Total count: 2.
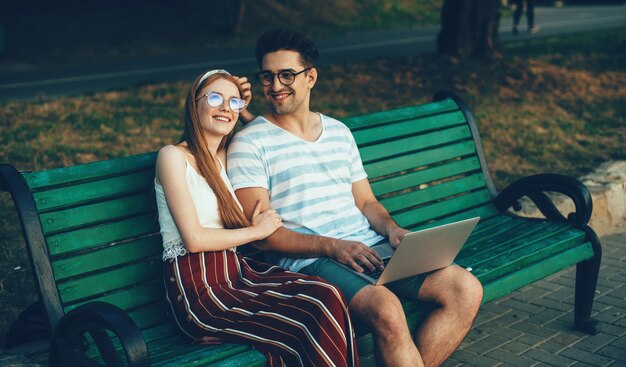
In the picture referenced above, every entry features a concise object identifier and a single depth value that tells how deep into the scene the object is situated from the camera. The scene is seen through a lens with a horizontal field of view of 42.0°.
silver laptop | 3.31
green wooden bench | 3.12
